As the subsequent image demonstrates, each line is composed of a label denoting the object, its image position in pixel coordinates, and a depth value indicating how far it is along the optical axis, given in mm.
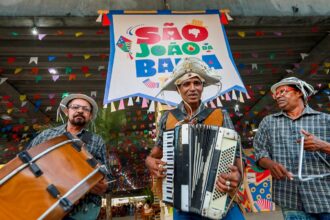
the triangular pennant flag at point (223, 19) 4502
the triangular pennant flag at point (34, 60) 5598
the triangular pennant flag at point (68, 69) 6352
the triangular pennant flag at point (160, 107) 4737
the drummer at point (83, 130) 2576
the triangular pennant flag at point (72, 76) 6434
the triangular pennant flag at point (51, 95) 7493
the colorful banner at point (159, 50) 3865
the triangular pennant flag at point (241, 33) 5198
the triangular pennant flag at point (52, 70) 6355
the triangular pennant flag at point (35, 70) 6180
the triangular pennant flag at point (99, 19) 4352
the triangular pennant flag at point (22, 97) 7324
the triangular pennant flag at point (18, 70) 6023
